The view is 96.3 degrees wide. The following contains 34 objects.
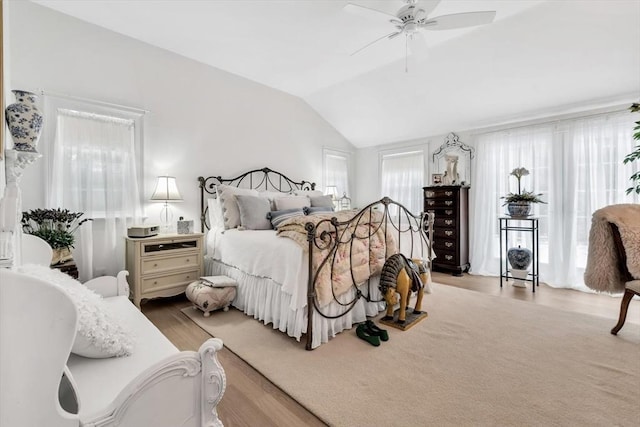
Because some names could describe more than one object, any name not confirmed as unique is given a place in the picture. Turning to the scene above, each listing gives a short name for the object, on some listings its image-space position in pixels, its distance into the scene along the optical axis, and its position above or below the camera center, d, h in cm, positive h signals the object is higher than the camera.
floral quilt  227 -34
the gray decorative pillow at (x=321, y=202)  431 +13
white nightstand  300 -58
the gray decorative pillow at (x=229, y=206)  352 +6
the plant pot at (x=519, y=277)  392 -95
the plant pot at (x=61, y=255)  249 -38
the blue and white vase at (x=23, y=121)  120 +39
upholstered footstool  290 -84
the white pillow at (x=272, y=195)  392 +22
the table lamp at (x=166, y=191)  336 +25
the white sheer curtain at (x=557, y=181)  361 +38
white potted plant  391 +11
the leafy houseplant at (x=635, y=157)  259 +50
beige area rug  157 -110
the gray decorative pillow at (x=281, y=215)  351 -5
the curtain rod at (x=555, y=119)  358 +124
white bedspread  222 -43
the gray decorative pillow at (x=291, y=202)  387 +12
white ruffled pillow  105 -44
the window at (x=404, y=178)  546 +63
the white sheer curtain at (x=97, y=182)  290 +33
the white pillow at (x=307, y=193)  450 +28
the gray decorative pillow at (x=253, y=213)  345 -2
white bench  66 -50
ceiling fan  231 +164
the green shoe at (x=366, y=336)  229 -104
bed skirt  231 -90
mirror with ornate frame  479 +80
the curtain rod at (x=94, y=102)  283 +119
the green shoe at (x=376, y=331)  237 -102
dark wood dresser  455 -29
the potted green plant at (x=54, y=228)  249 -13
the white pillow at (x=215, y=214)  361 -3
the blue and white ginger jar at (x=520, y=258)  396 -69
